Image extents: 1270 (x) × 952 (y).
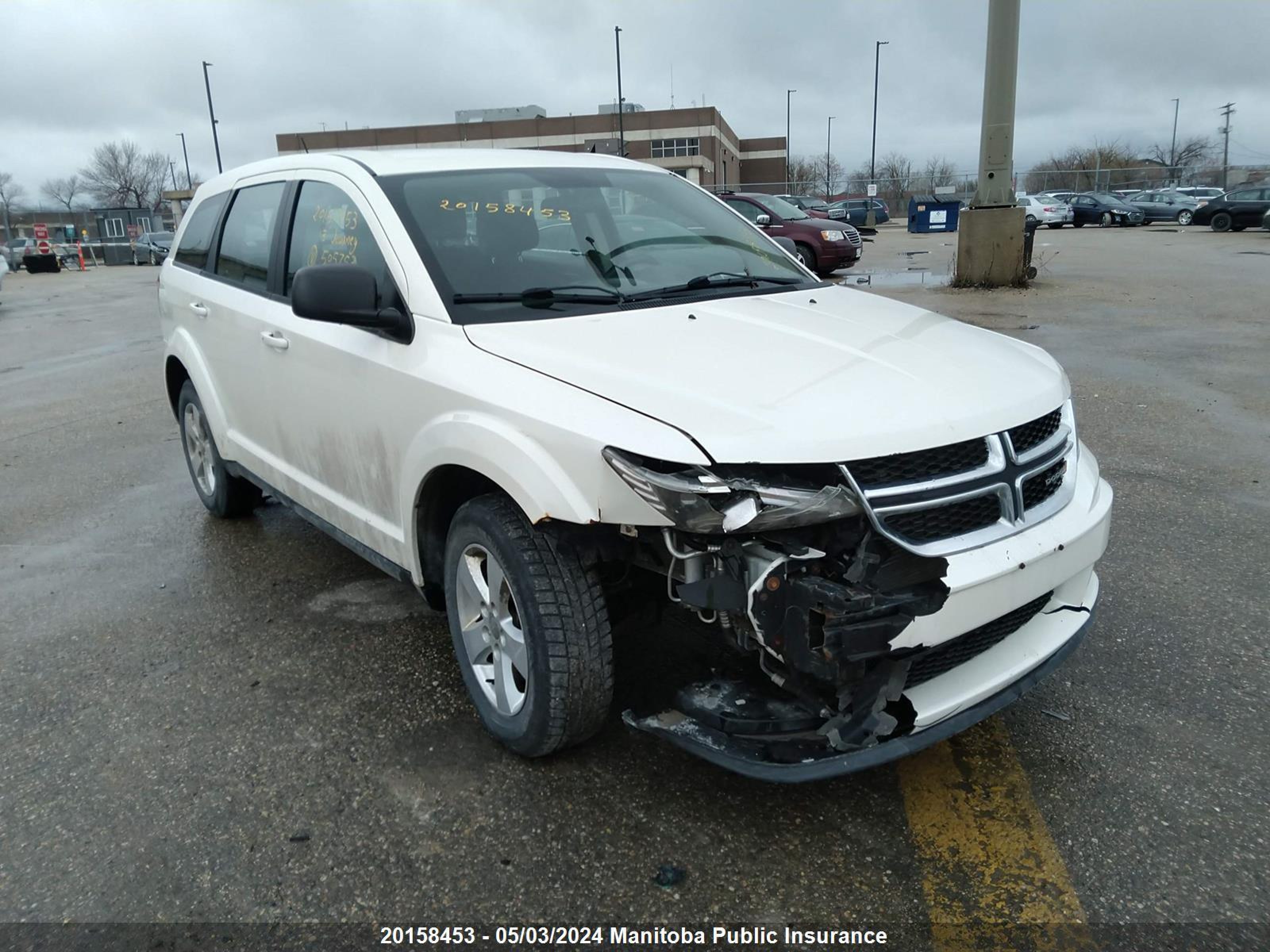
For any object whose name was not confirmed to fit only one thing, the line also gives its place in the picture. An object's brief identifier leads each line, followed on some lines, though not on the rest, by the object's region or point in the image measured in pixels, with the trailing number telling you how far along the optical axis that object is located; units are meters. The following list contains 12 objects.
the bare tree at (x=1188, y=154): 87.19
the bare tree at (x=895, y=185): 55.72
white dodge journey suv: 2.33
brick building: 70.56
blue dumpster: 32.53
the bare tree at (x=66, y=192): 97.06
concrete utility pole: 13.20
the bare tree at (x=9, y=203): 42.31
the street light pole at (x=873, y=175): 40.03
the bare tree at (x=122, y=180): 90.25
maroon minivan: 18.05
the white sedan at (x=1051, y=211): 36.75
